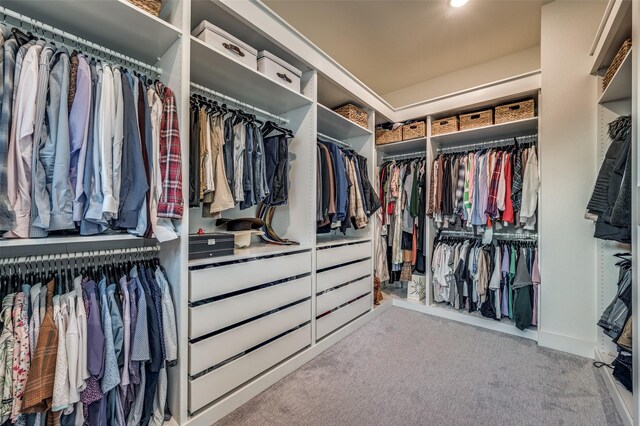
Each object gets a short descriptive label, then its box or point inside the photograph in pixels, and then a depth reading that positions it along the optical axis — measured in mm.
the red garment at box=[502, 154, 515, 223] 2484
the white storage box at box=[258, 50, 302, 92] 1861
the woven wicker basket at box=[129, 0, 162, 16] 1251
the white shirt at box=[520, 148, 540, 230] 2390
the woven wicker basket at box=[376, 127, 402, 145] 3168
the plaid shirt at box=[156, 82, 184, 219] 1307
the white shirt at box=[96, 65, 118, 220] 1129
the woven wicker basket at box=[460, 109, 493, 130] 2619
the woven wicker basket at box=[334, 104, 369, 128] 2707
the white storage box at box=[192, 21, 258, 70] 1553
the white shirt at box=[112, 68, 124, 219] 1170
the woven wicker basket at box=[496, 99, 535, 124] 2430
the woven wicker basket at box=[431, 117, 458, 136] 2814
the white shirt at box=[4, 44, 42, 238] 963
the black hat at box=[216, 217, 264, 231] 1979
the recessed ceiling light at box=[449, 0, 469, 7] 2247
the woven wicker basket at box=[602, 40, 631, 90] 1598
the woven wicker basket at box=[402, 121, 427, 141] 2994
